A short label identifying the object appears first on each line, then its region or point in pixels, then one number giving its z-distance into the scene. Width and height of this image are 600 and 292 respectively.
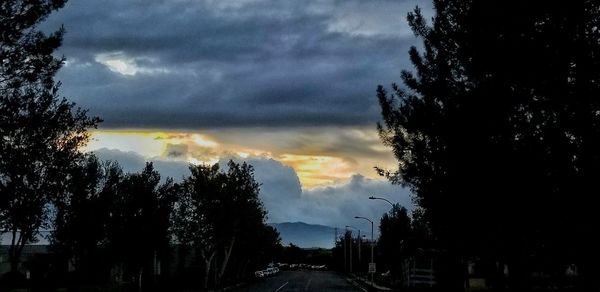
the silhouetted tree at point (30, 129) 18.55
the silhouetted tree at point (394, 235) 79.25
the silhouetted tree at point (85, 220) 36.31
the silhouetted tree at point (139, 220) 42.66
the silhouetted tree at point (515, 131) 18.88
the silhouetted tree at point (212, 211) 64.06
